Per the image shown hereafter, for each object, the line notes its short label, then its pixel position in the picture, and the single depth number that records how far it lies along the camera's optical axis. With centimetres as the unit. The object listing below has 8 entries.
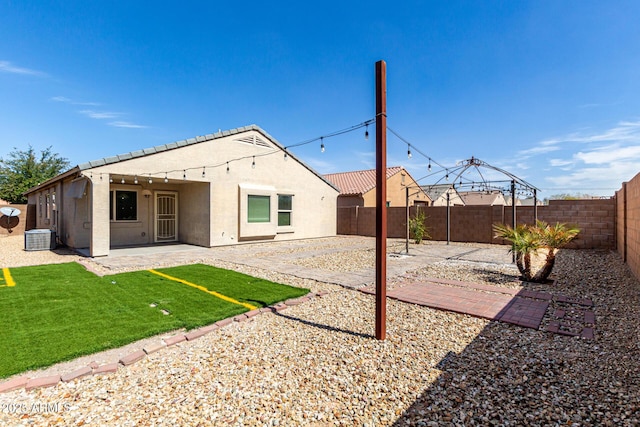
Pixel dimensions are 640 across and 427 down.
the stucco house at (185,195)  1033
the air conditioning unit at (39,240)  1163
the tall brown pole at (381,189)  387
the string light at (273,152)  577
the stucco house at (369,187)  2330
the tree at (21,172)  2749
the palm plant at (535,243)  711
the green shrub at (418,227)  1509
